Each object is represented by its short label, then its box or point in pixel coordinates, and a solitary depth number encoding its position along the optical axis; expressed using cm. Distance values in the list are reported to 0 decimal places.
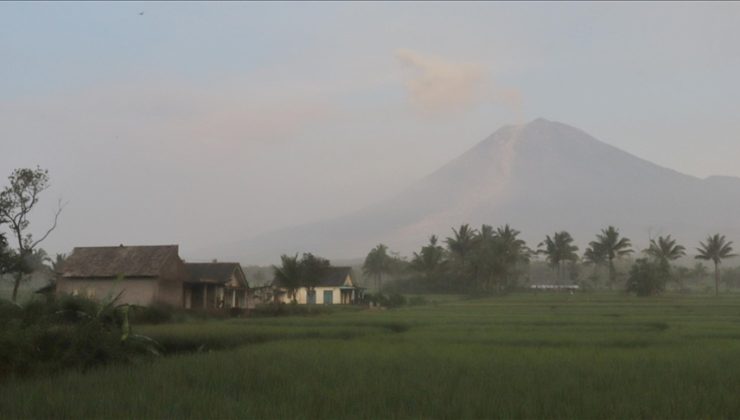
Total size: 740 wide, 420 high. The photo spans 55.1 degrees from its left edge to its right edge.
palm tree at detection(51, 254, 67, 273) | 7005
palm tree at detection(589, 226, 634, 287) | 7875
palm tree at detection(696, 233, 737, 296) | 7732
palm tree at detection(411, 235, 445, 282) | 7925
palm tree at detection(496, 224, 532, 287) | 7566
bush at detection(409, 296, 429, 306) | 5328
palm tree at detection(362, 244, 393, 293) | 10331
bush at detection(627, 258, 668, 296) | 6219
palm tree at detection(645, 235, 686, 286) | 8112
